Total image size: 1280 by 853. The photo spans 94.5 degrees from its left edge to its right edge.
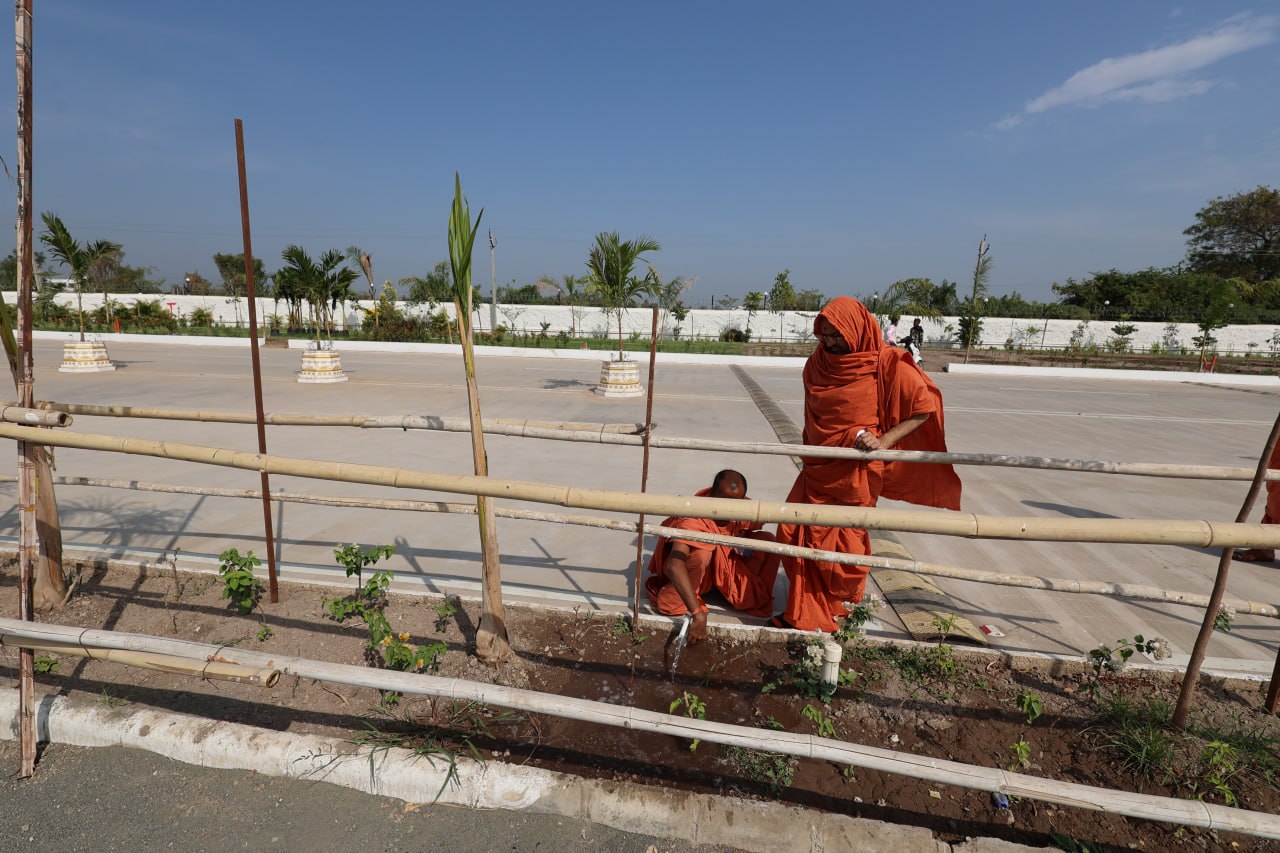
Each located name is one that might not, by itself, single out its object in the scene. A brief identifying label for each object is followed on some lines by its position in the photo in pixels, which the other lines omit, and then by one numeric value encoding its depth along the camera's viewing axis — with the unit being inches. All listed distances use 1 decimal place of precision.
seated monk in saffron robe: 108.8
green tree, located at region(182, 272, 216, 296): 1492.4
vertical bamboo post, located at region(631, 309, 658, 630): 100.2
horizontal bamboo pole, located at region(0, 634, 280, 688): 71.2
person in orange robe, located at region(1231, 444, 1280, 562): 155.0
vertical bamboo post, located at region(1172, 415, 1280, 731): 78.8
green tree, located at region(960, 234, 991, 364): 789.9
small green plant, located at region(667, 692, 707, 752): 81.8
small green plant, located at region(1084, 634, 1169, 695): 92.2
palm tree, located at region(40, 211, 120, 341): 487.5
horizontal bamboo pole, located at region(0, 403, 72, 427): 78.7
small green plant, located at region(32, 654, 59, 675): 93.6
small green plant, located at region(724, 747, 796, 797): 76.2
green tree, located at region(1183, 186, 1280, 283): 1497.3
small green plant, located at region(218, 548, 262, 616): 105.5
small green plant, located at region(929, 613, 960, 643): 104.5
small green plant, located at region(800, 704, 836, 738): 80.4
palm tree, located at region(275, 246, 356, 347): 515.2
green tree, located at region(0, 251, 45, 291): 1547.7
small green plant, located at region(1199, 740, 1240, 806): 74.2
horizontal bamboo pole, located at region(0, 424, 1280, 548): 57.4
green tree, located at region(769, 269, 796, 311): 1198.3
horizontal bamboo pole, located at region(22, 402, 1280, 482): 91.5
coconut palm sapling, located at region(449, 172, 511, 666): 86.7
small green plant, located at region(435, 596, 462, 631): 107.3
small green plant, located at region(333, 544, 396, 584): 108.3
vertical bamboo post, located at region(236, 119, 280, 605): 96.9
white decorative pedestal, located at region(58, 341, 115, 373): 478.3
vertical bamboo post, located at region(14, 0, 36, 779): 77.9
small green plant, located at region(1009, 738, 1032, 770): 77.4
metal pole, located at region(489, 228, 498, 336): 936.9
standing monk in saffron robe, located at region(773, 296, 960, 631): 104.1
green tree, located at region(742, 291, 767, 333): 1180.4
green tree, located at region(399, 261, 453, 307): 1045.8
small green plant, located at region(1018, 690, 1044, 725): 85.0
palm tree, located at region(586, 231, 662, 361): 407.2
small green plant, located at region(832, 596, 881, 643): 101.8
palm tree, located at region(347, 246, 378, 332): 724.2
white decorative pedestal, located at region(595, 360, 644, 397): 427.2
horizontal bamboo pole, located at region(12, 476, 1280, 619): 94.0
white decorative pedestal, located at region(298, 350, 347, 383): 459.2
